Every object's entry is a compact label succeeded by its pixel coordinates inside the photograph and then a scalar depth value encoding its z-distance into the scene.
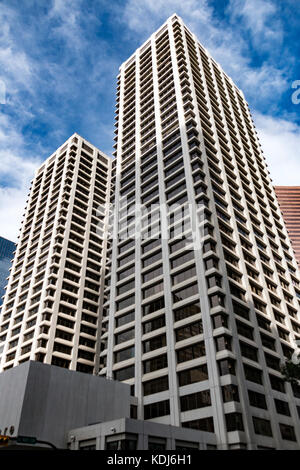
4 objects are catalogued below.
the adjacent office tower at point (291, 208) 167.88
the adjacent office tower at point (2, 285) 194.50
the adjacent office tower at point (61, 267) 76.61
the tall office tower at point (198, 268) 47.81
